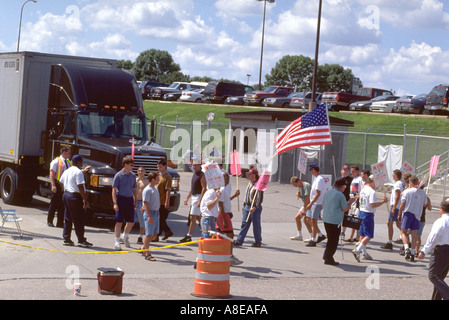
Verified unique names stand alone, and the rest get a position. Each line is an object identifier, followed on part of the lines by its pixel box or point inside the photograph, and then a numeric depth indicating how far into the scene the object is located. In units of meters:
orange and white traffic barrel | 10.52
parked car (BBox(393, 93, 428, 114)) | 44.41
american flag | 15.97
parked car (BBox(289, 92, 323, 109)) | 49.12
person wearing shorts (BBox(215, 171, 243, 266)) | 13.46
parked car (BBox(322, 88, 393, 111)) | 48.88
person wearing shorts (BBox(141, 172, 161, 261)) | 13.64
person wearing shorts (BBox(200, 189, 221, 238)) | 12.90
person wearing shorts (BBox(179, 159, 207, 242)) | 15.34
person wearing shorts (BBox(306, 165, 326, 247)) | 16.38
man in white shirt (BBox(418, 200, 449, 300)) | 10.51
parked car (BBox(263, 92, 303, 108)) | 50.75
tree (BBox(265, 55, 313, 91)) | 114.69
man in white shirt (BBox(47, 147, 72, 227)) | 16.17
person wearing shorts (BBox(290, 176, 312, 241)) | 16.95
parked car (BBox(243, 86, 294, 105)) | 53.88
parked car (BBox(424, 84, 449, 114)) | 41.31
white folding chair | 14.78
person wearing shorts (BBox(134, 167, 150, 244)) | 15.18
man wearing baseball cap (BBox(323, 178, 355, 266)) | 14.06
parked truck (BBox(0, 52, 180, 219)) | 17.95
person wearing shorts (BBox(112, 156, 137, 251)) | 14.32
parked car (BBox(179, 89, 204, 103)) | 61.25
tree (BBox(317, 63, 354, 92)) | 107.19
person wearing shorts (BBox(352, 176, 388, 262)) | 15.02
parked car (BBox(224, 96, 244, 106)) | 55.38
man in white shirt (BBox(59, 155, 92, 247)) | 14.32
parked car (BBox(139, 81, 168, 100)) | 66.25
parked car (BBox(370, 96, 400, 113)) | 46.53
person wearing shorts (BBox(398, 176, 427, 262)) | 15.49
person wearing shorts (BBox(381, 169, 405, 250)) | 16.70
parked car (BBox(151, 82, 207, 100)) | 64.12
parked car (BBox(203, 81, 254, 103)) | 58.03
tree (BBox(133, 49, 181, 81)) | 138.25
